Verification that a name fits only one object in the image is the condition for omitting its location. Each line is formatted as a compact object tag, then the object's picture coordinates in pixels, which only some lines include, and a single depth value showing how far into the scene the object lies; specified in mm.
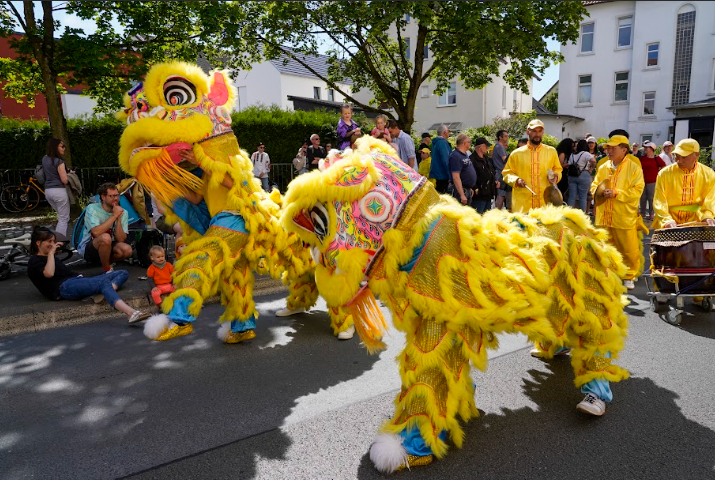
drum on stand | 4758
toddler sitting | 5473
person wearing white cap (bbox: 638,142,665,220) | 11180
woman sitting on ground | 5457
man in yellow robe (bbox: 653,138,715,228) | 5121
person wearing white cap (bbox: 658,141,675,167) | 11583
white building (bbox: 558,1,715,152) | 24500
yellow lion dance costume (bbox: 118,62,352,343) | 3674
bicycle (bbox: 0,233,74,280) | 6660
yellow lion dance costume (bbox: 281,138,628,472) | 2432
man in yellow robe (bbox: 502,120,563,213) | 6125
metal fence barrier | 13266
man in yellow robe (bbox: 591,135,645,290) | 5891
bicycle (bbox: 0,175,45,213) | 12633
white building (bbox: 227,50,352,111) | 30047
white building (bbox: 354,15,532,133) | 29328
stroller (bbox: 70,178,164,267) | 7246
